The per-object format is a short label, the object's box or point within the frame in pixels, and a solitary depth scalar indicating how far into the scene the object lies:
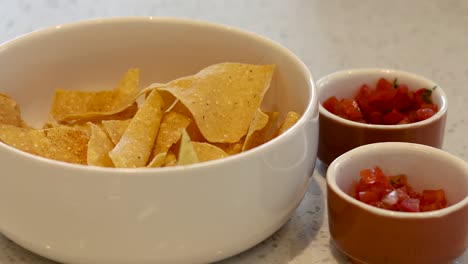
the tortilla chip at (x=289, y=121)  0.62
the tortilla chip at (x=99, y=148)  0.59
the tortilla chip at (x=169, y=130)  0.63
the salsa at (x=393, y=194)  0.58
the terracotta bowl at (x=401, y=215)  0.56
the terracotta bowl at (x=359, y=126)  0.65
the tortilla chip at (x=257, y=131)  0.63
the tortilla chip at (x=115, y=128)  0.63
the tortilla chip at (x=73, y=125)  0.67
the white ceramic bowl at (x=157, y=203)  0.54
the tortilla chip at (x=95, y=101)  0.69
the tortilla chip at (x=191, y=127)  0.65
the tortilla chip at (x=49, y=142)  0.61
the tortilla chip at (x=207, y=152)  0.60
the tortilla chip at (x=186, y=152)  0.55
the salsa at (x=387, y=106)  0.67
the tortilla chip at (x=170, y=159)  0.62
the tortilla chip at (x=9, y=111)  0.65
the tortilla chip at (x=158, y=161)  0.59
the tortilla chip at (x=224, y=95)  0.64
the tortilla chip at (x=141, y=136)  0.59
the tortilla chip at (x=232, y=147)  0.64
